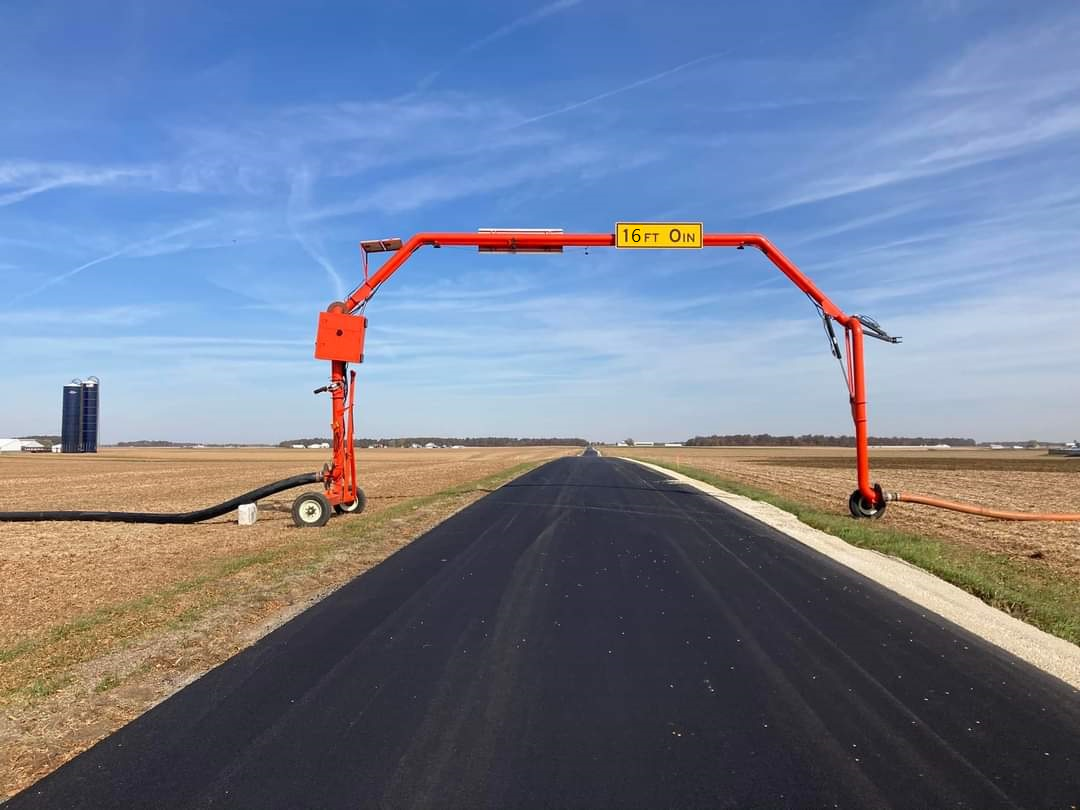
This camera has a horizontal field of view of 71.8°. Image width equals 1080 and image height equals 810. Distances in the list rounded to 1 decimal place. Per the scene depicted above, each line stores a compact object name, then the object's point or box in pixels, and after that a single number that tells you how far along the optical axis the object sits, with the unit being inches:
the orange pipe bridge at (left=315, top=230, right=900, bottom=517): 672.4
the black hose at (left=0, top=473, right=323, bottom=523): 676.7
